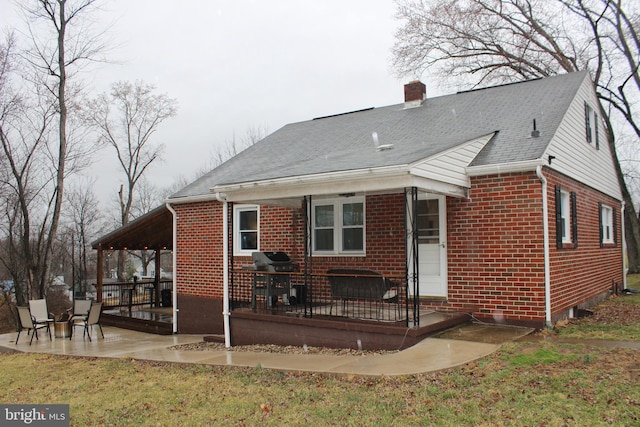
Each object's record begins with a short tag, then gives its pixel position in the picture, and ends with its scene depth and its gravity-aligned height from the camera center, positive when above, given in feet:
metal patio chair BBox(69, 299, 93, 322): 45.34 -5.88
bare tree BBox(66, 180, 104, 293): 126.31 +7.26
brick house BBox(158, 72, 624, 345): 28.76 +2.11
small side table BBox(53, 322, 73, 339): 42.32 -7.35
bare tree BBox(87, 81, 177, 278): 110.11 +28.87
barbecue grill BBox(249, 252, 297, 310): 33.91 -2.48
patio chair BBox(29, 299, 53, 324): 42.28 -5.79
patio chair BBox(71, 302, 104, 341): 40.98 -5.95
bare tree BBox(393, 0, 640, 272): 77.36 +31.69
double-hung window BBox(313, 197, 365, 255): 36.94 +0.97
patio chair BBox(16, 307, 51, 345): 38.75 -5.84
